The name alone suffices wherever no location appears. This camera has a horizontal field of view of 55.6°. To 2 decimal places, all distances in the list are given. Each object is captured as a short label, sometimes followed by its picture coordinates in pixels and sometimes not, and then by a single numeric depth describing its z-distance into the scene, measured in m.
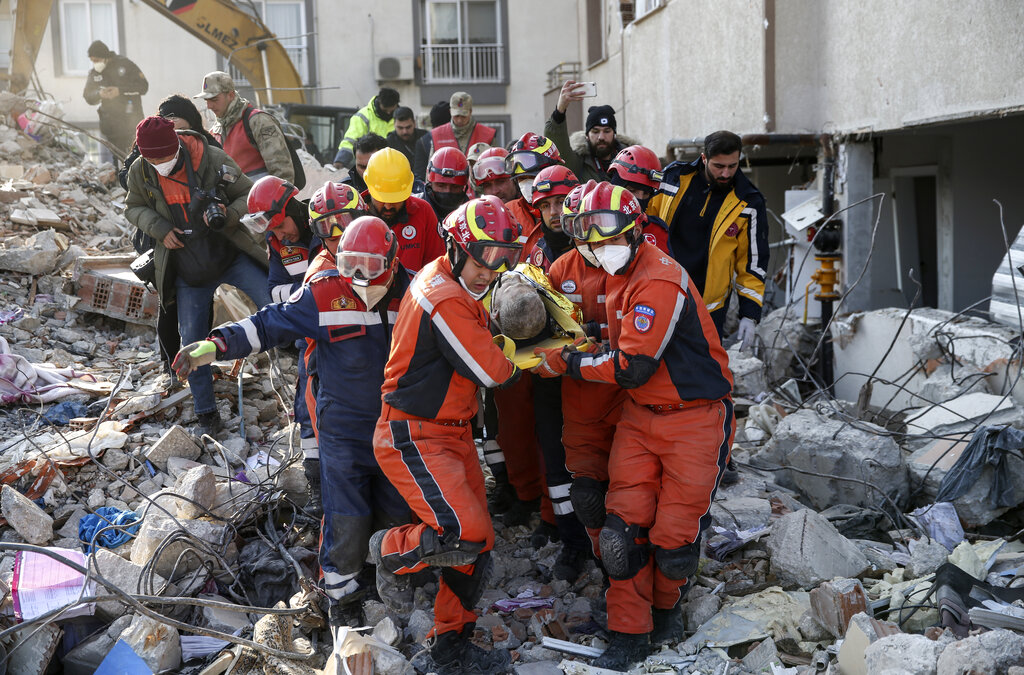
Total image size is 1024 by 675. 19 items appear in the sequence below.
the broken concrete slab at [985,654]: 3.12
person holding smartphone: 6.32
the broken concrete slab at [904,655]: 3.32
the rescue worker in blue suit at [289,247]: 5.19
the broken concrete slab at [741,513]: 5.34
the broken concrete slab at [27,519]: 5.21
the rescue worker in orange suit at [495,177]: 5.62
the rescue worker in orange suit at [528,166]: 5.34
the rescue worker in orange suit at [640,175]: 5.12
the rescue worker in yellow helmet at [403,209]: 5.11
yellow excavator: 12.51
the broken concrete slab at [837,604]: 4.09
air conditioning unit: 22.23
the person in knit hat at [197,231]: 6.07
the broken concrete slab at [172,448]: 5.85
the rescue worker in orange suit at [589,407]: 4.64
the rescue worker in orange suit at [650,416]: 4.11
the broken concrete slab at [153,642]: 4.30
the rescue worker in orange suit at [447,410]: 3.96
